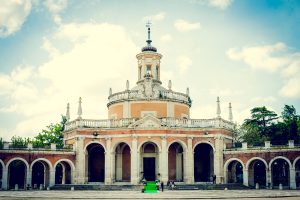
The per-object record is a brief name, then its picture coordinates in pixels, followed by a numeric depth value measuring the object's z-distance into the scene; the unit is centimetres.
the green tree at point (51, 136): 6656
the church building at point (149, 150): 4578
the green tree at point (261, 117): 6938
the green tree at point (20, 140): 6769
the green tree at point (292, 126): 6138
